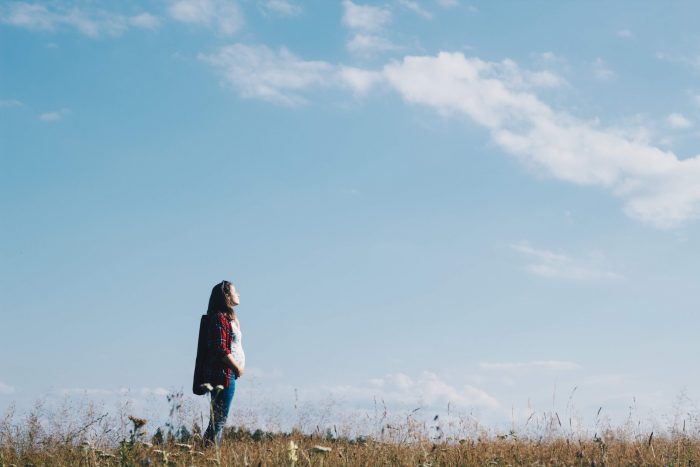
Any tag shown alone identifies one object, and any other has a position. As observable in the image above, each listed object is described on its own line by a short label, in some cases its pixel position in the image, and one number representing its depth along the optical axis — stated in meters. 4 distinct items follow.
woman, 7.61
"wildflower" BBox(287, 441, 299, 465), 3.91
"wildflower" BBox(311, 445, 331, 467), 4.24
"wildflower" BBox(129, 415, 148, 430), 4.89
